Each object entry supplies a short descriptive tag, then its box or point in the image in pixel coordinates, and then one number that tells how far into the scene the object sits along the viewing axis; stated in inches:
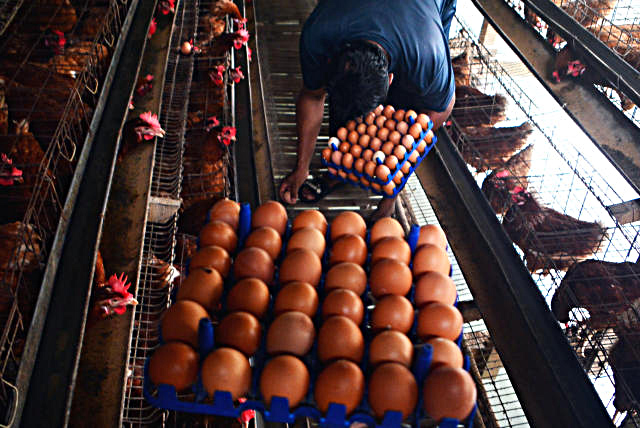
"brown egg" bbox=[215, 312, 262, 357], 22.4
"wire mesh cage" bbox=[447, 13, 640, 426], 32.0
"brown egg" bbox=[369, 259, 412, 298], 25.0
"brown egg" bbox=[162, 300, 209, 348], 22.5
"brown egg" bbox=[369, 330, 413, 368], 22.2
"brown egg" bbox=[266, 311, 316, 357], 22.5
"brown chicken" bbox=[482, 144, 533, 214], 45.4
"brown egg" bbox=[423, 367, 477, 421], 20.9
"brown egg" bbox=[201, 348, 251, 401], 21.2
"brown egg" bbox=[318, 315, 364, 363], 22.4
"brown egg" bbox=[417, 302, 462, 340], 23.6
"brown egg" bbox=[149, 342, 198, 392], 21.4
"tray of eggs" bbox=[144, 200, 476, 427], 21.2
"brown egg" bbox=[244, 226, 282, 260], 26.2
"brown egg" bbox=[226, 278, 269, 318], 23.8
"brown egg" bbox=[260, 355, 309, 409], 21.3
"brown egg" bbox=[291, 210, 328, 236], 27.6
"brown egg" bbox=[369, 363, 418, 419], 21.0
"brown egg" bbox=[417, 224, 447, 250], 27.1
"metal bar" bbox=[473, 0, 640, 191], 39.1
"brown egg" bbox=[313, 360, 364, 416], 21.1
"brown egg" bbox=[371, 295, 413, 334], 23.7
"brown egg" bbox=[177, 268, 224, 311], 23.8
